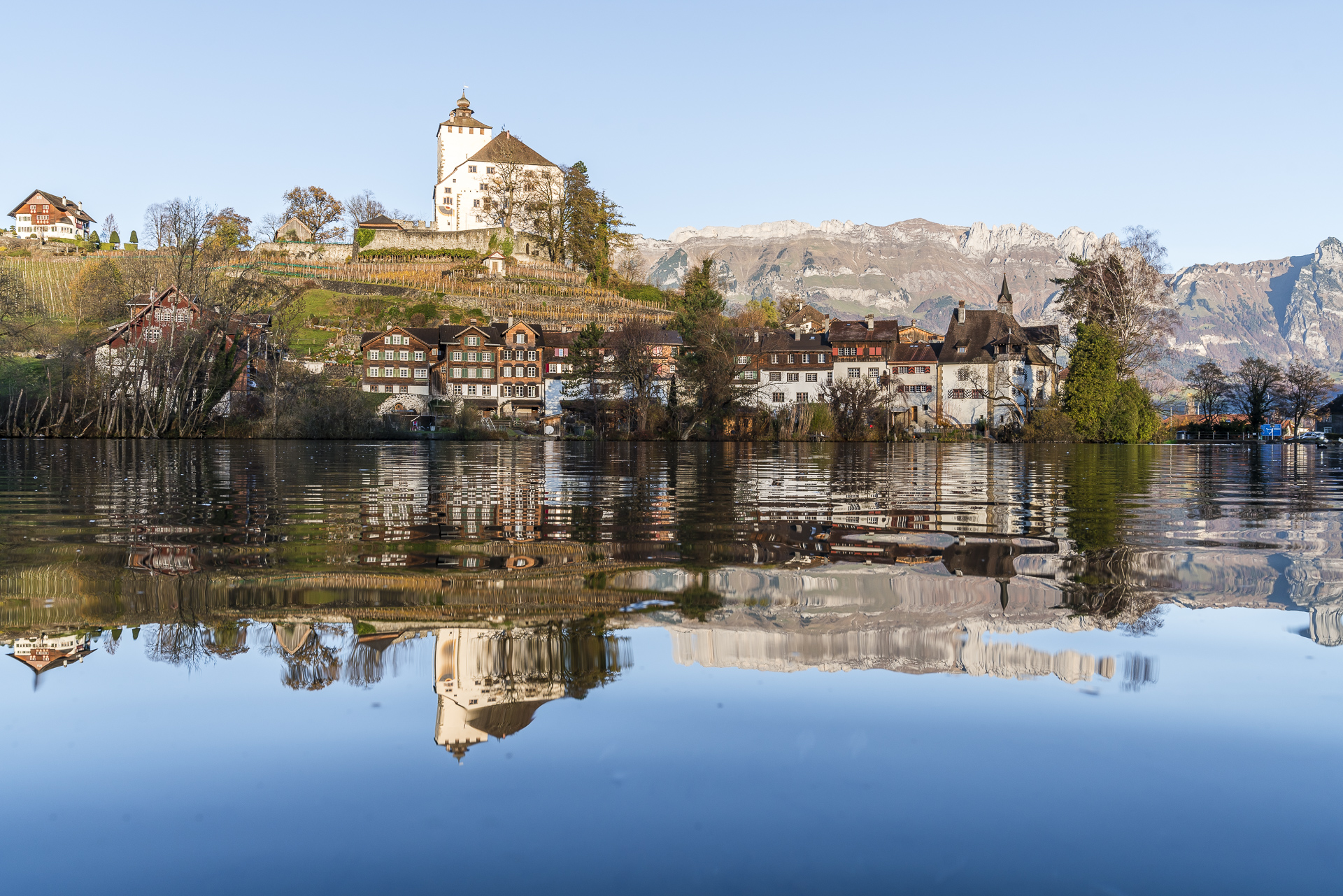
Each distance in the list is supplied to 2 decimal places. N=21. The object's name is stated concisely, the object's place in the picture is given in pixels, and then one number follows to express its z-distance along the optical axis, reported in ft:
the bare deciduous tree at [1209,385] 458.91
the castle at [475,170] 494.59
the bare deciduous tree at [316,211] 507.30
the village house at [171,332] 239.50
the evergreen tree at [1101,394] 274.16
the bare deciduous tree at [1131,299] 267.80
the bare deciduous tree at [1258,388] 406.62
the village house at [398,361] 355.15
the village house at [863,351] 360.07
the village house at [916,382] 350.23
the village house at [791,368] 355.56
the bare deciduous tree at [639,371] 279.49
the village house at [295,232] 495.41
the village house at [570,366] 291.58
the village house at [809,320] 412.07
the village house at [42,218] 625.82
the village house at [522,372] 359.66
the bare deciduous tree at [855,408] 280.51
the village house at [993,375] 337.31
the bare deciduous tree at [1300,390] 437.99
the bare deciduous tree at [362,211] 533.55
